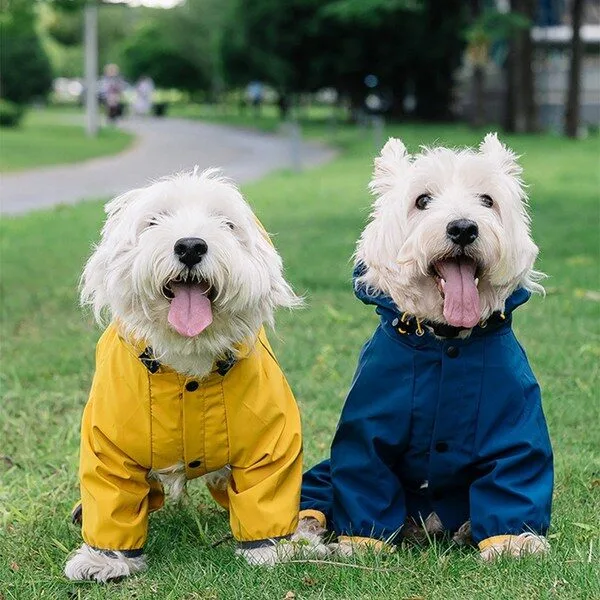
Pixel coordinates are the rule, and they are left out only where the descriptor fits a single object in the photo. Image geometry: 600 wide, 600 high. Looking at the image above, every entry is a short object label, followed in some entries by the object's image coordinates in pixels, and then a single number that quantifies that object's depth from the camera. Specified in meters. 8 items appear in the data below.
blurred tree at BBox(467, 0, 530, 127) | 20.48
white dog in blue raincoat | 3.65
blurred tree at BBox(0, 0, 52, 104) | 47.72
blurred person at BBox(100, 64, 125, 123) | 43.00
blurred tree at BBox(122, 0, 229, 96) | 70.62
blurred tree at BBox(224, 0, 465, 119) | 40.56
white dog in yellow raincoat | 3.59
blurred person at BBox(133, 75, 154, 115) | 55.06
